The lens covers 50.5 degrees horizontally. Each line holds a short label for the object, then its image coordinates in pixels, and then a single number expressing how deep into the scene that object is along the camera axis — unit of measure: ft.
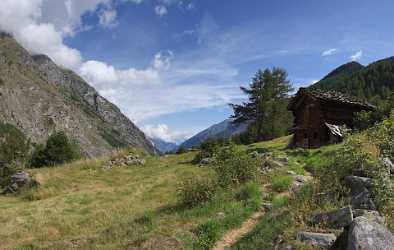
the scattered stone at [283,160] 83.87
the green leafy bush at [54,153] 151.74
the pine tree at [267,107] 242.58
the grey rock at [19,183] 96.89
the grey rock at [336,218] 30.27
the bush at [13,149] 172.52
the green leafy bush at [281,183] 56.08
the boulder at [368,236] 24.50
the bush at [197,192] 54.49
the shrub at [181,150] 226.21
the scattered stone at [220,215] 45.09
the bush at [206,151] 131.23
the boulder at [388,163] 40.95
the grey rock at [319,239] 28.07
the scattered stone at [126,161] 129.20
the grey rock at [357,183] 36.17
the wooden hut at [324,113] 133.80
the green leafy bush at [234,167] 60.18
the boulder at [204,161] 117.66
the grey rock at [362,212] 29.45
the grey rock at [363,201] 33.12
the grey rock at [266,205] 47.33
